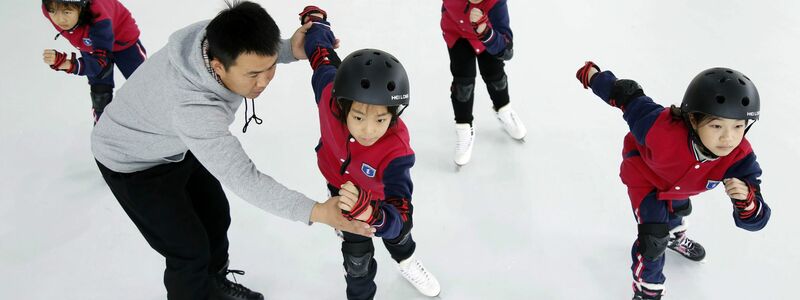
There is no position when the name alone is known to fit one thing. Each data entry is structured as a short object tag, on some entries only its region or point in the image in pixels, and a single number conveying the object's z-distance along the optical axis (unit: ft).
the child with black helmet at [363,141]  6.14
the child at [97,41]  8.79
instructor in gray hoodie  5.53
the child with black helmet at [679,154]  6.19
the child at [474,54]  8.84
